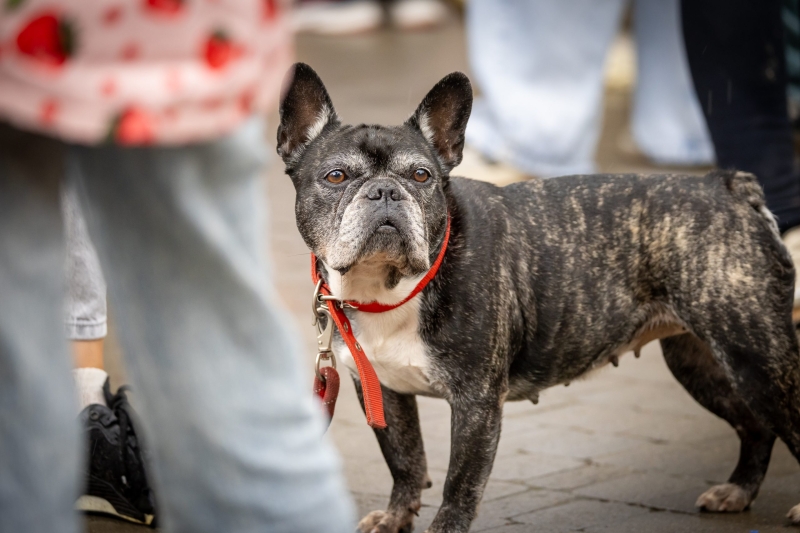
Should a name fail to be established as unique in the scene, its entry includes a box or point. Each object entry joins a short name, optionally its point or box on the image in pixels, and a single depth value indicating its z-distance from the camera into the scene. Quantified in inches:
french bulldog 147.2
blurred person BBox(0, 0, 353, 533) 121.3
